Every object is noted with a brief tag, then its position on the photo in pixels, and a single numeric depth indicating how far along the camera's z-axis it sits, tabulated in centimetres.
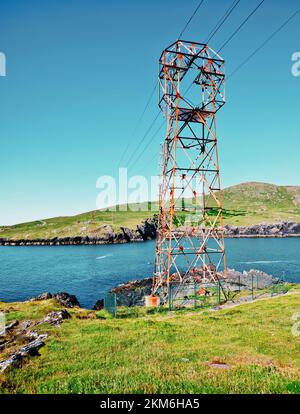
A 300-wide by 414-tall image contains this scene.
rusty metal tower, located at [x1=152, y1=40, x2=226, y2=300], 2947
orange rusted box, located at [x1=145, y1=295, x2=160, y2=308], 3153
